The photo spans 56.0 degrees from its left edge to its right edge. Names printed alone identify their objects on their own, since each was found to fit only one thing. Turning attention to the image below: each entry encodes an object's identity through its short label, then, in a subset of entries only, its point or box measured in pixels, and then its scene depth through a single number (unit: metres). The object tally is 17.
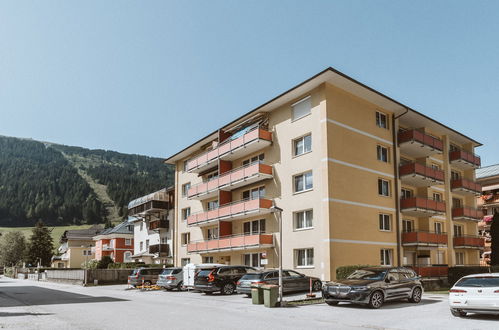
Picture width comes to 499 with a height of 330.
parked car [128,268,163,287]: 36.44
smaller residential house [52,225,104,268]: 104.19
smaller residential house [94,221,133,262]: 80.00
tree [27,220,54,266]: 102.44
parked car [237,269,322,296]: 24.80
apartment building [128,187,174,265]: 55.83
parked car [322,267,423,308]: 19.20
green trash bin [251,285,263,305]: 21.52
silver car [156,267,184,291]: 32.44
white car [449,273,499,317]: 14.94
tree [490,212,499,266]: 37.12
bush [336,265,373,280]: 26.95
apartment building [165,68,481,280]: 31.11
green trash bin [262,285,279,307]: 20.25
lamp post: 20.78
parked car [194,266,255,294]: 27.72
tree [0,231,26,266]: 117.44
